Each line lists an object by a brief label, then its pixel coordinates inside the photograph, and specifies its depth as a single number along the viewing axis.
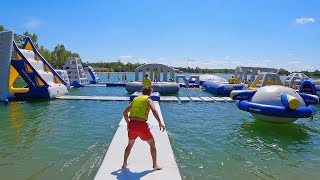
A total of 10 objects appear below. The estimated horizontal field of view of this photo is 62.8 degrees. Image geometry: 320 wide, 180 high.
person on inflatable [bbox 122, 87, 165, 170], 4.70
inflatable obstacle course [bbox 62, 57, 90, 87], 29.59
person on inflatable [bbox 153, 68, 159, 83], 24.45
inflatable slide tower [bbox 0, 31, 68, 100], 15.65
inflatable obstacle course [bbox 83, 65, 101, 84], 35.63
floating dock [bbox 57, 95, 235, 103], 17.14
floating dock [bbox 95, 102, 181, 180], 4.67
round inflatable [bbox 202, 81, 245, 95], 22.06
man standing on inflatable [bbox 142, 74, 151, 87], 14.62
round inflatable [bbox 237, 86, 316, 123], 8.87
